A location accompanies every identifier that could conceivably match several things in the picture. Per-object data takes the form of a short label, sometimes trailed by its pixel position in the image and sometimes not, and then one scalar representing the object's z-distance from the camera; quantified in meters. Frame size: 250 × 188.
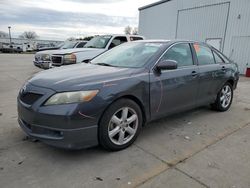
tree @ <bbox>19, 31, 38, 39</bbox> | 85.65
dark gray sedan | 2.64
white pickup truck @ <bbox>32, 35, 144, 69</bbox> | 7.88
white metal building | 13.41
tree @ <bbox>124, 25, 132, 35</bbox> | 63.00
